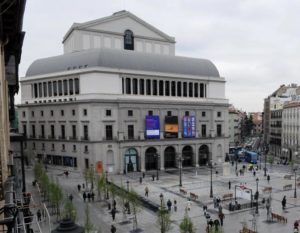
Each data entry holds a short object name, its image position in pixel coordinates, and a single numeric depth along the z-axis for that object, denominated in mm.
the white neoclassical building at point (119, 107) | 61594
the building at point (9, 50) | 6348
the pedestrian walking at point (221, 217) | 29922
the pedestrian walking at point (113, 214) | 32062
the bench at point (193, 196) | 39859
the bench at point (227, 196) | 38656
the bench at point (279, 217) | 30631
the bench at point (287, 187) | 45312
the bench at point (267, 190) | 42138
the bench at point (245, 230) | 25291
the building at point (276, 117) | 96606
